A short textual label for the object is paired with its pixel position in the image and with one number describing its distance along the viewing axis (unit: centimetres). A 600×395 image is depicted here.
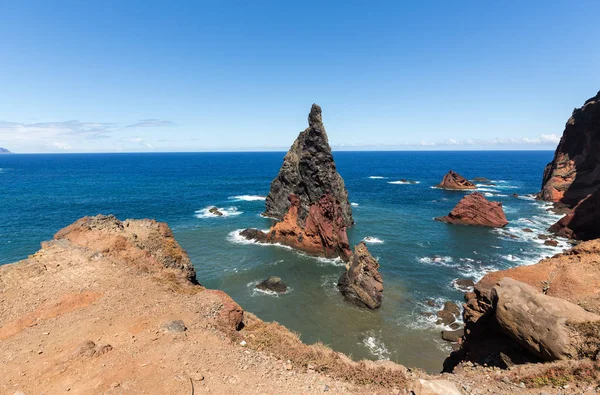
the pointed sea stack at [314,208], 4653
